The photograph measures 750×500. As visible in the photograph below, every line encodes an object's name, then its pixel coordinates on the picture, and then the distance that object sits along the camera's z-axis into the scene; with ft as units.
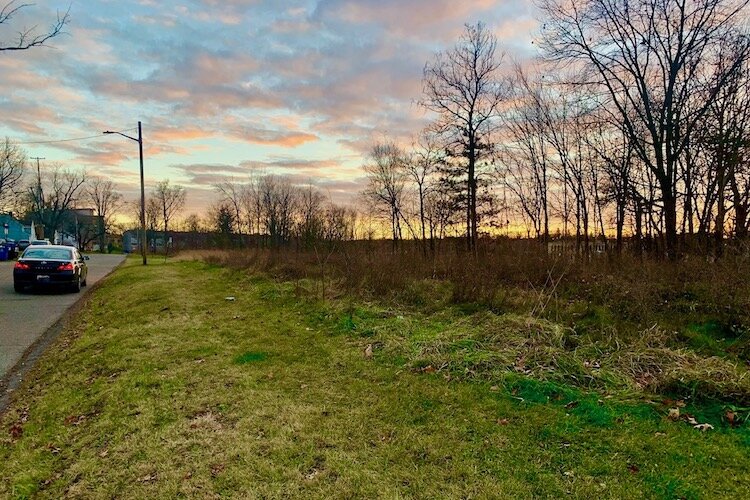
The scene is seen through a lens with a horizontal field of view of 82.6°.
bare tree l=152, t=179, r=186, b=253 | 219.00
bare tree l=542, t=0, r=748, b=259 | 37.83
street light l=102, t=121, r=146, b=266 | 72.13
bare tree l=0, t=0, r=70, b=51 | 27.71
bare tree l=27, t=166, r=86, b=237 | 209.77
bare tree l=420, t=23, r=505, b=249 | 68.59
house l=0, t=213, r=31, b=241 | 197.47
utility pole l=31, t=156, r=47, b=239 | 191.06
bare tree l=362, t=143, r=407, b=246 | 111.86
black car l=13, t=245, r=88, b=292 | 40.32
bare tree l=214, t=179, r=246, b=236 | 177.68
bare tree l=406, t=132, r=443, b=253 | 89.79
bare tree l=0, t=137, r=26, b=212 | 150.21
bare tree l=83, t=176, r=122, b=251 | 245.45
